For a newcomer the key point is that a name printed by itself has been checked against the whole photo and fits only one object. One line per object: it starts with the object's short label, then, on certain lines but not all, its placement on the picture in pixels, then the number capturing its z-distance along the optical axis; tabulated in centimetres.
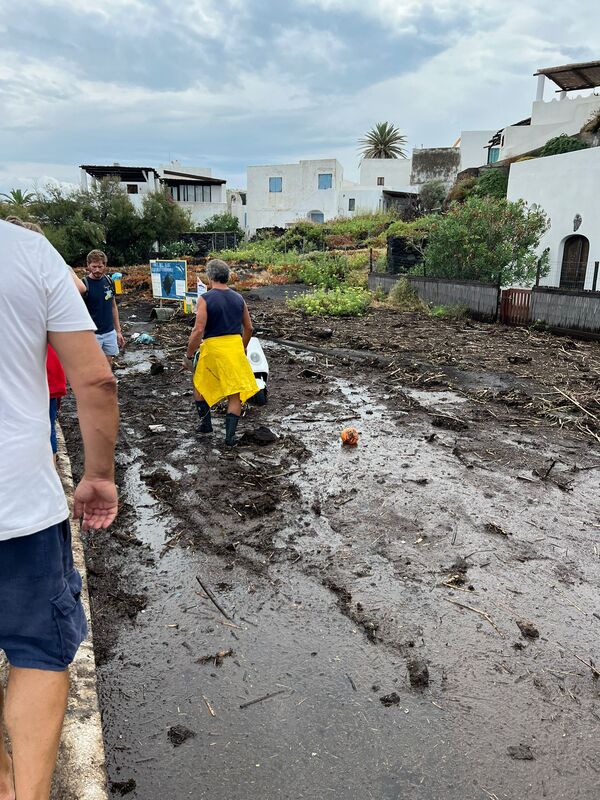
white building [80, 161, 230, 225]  4925
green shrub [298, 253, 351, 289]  2480
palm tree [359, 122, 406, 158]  6331
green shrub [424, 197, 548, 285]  1623
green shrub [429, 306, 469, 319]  1577
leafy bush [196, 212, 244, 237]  5078
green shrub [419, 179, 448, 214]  4812
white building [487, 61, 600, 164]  2898
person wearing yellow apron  580
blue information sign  1603
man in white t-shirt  157
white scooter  749
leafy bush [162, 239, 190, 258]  3769
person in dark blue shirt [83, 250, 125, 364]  668
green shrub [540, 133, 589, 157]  2571
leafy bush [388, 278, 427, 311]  1786
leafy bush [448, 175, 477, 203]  3418
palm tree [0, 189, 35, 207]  3678
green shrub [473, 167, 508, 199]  2948
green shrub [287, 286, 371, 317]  1700
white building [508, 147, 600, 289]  1783
